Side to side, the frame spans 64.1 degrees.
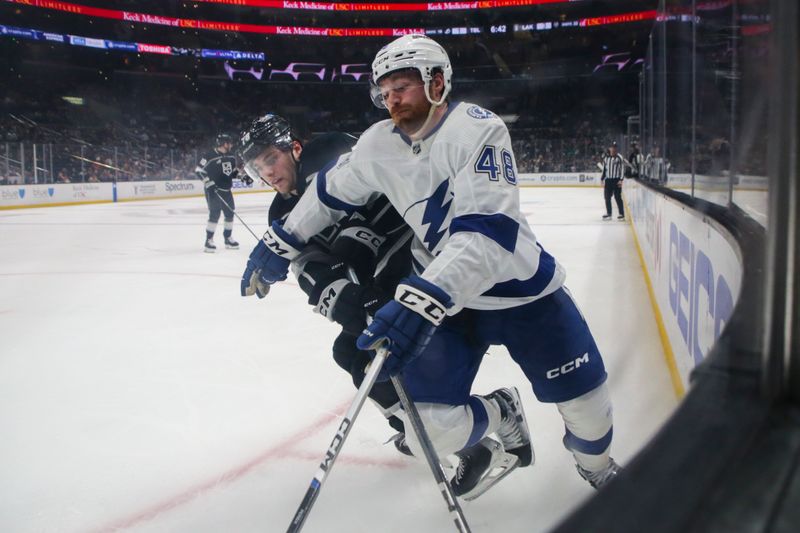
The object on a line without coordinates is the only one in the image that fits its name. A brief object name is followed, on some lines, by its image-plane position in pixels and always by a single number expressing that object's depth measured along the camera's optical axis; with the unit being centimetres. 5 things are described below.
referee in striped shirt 862
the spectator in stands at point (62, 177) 1289
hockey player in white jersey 135
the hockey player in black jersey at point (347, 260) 167
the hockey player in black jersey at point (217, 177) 666
